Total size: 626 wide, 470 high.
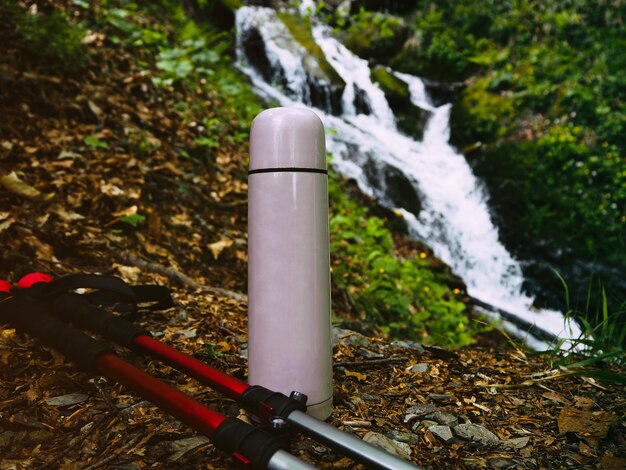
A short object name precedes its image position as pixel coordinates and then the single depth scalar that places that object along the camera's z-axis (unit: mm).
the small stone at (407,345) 558
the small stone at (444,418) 389
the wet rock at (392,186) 1952
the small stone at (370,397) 420
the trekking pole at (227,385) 277
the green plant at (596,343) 544
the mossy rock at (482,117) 2700
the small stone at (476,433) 369
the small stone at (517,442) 364
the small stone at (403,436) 361
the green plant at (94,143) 864
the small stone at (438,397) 430
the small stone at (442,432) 368
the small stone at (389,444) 341
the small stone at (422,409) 402
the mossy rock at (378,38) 3217
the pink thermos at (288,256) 360
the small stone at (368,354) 511
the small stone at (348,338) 546
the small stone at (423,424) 379
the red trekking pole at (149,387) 270
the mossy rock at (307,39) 2451
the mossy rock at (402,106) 2753
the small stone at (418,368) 486
